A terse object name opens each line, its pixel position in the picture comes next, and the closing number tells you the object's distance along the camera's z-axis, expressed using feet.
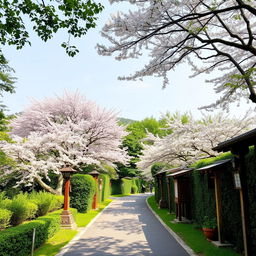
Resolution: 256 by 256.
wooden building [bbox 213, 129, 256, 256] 17.79
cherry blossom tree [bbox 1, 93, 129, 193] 50.93
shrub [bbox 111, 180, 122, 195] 134.82
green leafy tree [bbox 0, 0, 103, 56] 18.99
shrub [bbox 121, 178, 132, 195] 133.70
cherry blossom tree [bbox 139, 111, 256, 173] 45.52
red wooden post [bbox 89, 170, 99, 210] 59.72
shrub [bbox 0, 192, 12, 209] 28.62
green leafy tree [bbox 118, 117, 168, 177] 133.59
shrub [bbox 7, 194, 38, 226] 28.68
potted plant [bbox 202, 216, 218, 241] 25.77
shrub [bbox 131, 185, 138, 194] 150.20
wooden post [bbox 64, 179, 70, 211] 37.24
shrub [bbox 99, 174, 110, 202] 81.77
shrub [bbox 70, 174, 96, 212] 49.62
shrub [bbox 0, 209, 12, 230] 24.41
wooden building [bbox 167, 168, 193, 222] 39.83
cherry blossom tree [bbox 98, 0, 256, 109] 24.04
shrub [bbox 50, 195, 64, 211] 40.85
